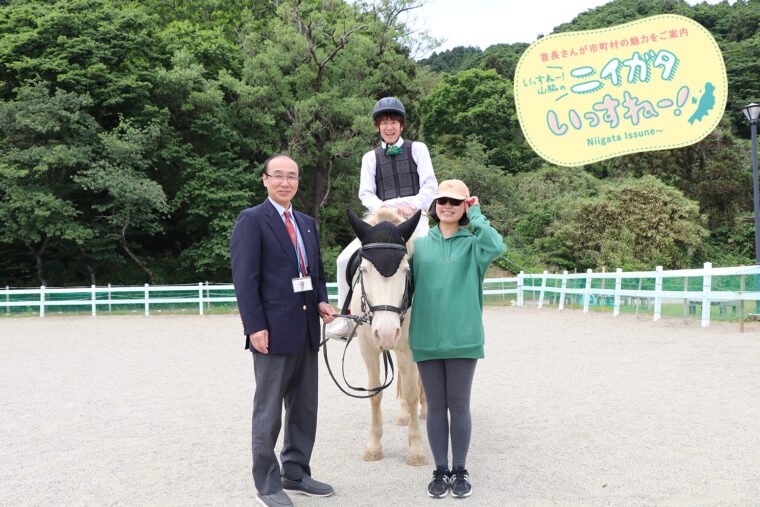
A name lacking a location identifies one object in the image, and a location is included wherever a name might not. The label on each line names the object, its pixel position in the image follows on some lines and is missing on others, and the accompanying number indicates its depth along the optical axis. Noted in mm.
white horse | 2979
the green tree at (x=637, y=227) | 23109
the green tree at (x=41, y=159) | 19656
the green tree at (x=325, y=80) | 25078
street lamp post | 10789
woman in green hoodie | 3145
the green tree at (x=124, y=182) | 20578
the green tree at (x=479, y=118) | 38094
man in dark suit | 3084
